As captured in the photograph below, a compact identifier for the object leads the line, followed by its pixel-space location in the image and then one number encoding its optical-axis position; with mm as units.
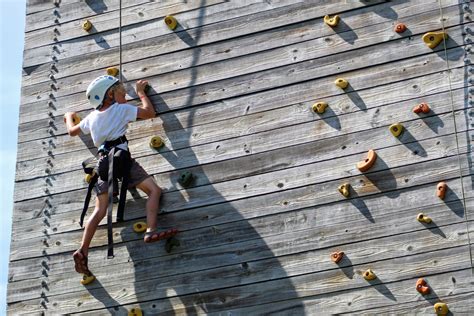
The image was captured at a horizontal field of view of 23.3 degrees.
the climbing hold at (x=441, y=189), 8727
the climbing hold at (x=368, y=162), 8992
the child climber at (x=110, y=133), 9438
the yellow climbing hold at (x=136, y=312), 9343
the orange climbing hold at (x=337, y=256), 8852
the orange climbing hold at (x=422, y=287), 8508
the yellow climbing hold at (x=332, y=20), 9555
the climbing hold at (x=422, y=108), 9000
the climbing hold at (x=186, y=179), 9570
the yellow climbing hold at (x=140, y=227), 9586
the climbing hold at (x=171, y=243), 9445
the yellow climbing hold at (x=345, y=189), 9016
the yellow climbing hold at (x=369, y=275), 8703
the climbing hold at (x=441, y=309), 8414
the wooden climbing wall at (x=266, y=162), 8820
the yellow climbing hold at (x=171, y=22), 10156
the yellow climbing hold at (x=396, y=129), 9039
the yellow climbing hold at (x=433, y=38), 9180
